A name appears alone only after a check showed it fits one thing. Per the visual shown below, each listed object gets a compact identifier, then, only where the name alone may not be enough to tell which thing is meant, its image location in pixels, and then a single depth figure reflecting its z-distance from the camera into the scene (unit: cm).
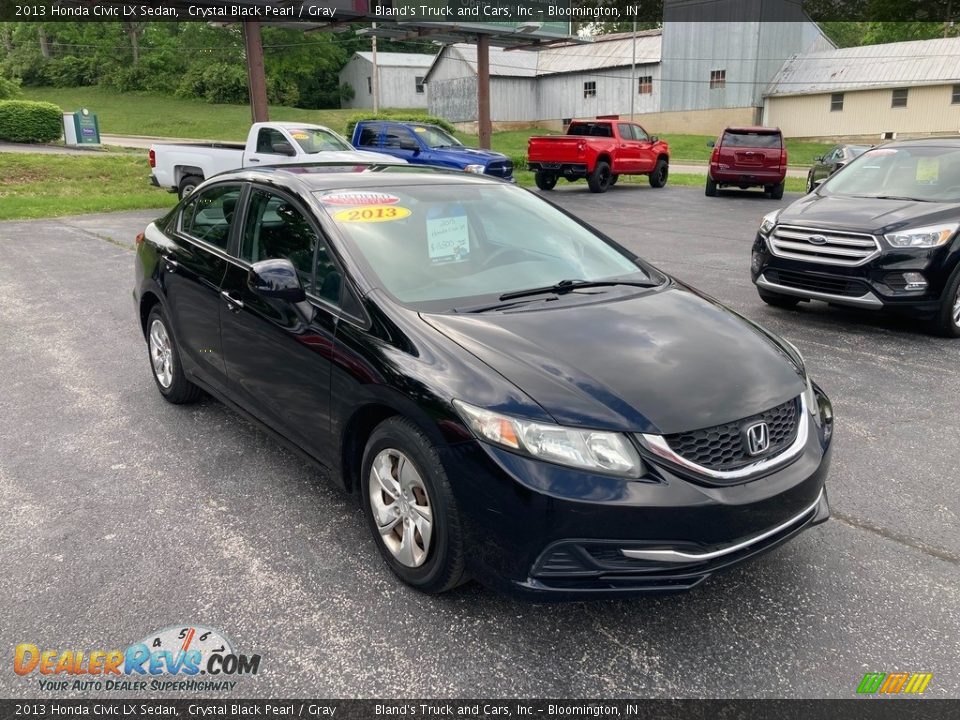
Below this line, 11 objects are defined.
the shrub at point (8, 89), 3766
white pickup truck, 1586
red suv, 2106
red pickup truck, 2173
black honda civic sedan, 267
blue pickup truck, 1955
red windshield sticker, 391
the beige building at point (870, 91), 4338
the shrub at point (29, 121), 2906
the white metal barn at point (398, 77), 6138
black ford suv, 679
